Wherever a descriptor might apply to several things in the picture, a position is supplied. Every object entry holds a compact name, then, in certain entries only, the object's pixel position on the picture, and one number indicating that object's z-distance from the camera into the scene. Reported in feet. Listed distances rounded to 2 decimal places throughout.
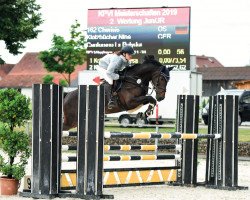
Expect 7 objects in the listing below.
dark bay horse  42.01
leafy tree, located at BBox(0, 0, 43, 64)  119.96
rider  42.42
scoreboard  114.01
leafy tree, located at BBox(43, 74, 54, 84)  216.74
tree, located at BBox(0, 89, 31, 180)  33.78
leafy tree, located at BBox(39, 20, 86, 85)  200.54
